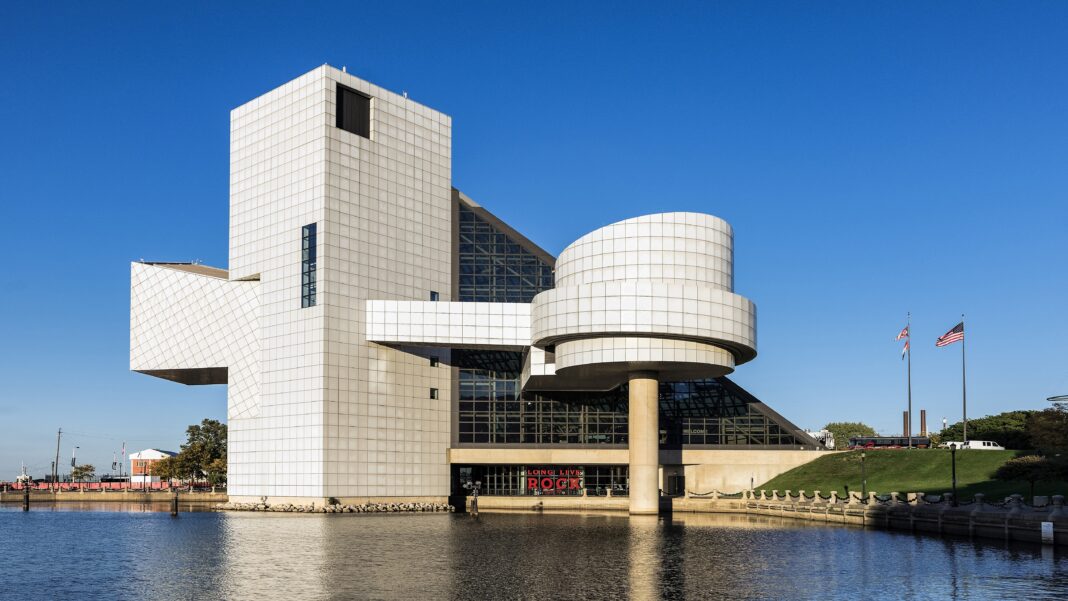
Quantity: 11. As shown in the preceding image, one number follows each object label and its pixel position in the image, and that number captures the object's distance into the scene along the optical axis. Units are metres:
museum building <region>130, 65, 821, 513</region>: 89.06
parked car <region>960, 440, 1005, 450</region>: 113.84
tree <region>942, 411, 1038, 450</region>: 130.18
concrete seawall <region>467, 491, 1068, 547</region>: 59.22
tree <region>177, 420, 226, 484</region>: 148.00
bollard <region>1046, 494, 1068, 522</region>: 55.74
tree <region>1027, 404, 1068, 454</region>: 69.50
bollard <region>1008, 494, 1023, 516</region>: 60.47
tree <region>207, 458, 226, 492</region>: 147.00
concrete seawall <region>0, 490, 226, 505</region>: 139.38
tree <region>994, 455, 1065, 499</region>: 68.31
